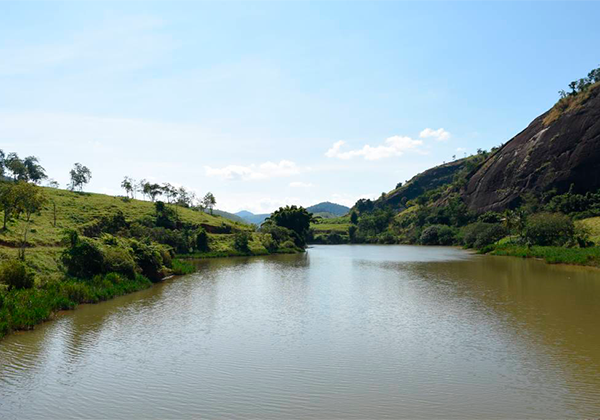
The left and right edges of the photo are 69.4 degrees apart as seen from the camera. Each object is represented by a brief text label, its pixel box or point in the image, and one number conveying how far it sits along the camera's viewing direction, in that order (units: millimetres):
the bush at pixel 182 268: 48688
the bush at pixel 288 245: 100000
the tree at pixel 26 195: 40688
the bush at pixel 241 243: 85575
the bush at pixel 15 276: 25906
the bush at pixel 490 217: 120450
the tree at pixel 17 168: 92894
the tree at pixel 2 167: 106875
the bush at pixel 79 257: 33219
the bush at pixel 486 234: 94562
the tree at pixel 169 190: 119244
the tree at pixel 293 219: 116125
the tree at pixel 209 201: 126875
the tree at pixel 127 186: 117875
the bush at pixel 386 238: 161375
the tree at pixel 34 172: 108812
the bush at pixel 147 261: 41150
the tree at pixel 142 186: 118625
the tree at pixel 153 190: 117688
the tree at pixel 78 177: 116688
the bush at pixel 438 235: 130450
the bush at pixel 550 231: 73062
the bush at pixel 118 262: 35188
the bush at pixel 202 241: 79625
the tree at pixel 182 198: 123688
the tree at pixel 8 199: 40375
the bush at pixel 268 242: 94494
